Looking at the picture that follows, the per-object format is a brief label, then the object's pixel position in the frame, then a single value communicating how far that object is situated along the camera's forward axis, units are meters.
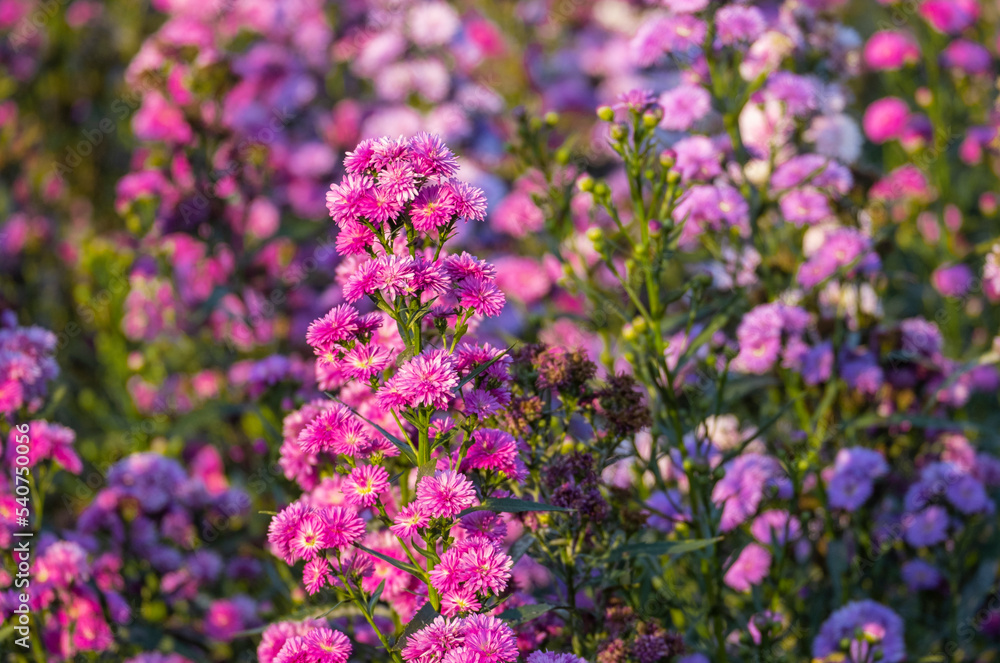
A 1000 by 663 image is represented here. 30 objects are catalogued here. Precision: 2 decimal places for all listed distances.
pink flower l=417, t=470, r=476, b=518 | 3.27
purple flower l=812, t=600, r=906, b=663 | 4.95
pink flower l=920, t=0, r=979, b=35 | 8.20
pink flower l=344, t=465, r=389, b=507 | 3.48
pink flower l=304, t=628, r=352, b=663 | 3.34
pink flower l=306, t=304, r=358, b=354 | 3.46
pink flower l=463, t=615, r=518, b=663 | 3.08
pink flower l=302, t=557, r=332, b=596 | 3.47
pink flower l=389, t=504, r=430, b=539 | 3.32
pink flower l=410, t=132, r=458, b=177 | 3.47
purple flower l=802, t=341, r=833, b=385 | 5.71
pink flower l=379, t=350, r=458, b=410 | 3.24
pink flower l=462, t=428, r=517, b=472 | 3.52
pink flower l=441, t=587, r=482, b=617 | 3.27
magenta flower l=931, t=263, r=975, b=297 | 7.77
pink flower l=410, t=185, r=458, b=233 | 3.44
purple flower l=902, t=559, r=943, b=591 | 5.67
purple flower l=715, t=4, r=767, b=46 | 5.68
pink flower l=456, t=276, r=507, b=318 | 3.44
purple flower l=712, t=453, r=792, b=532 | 5.25
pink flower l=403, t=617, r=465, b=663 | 3.16
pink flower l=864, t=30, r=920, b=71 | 8.34
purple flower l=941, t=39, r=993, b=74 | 8.41
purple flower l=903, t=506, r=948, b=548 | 5.44
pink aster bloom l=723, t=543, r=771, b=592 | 5.53
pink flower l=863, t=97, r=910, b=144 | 8.67
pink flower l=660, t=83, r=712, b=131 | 5.72
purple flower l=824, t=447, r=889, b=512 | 5.32
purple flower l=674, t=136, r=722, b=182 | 5.59
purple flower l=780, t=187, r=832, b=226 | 5.92
